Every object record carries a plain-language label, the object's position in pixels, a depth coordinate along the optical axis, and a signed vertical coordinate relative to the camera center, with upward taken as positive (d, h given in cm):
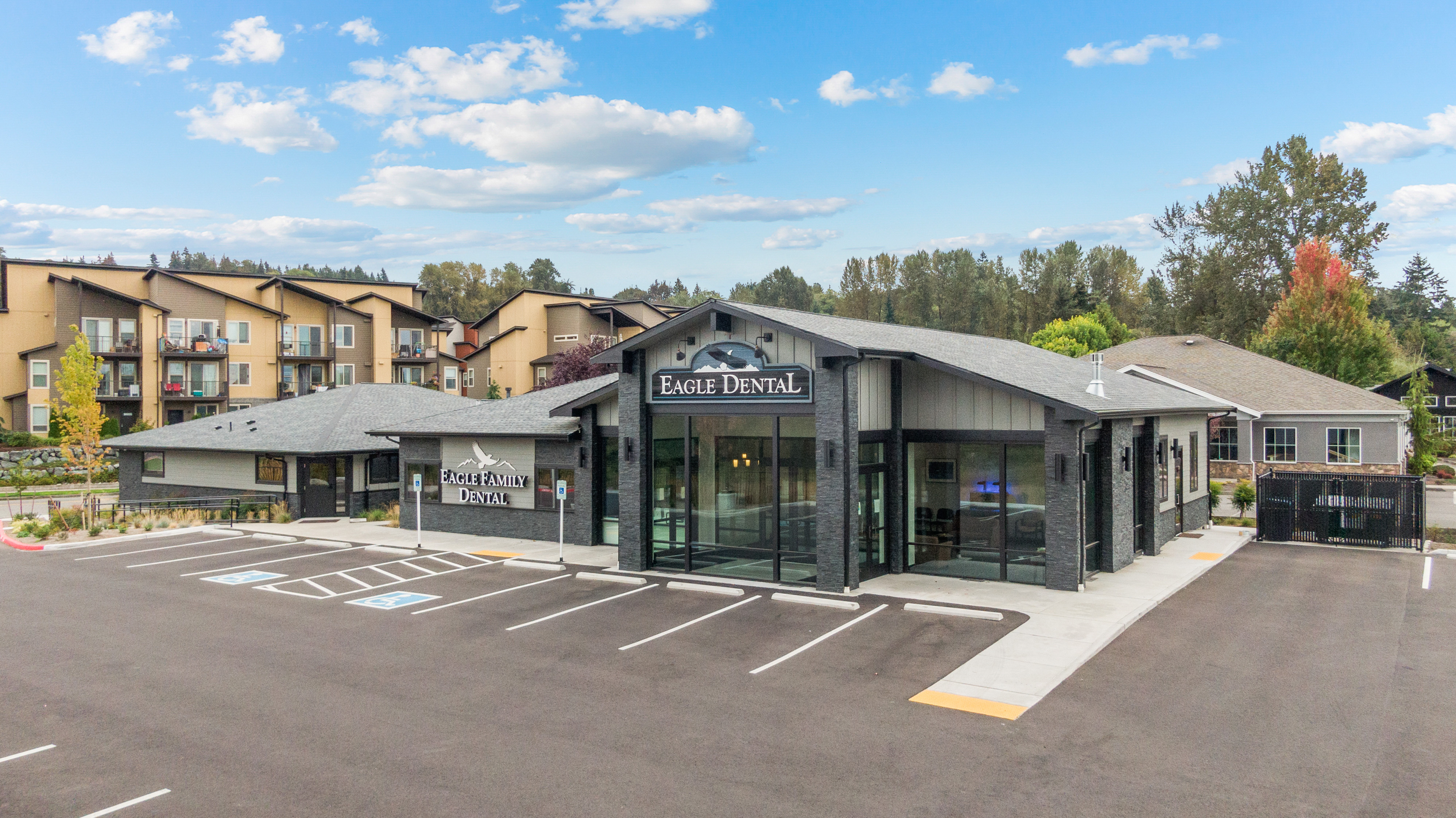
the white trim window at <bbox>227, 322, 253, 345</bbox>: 5334 +559
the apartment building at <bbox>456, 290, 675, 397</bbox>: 6153 +653
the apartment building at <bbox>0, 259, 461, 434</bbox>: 4781 +531
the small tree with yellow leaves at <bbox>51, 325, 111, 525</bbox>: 3409 +90
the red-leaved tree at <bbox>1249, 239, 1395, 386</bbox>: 4875 +494
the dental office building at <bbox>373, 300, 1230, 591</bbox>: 1593 -75
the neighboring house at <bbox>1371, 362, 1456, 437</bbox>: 5400 +99
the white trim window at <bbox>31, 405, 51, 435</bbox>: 4759 +42
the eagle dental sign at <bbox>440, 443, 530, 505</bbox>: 2303 -153
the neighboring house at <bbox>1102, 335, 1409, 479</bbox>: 3322 -27
